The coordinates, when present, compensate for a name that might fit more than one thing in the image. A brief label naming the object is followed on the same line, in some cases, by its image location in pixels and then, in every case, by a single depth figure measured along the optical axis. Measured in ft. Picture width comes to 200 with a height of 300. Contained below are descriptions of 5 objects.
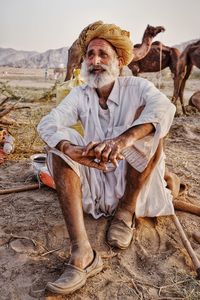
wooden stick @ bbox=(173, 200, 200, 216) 9.66
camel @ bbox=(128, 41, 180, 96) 38.24
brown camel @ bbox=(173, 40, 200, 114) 33.92
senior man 7.11
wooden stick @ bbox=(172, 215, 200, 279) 7.23
